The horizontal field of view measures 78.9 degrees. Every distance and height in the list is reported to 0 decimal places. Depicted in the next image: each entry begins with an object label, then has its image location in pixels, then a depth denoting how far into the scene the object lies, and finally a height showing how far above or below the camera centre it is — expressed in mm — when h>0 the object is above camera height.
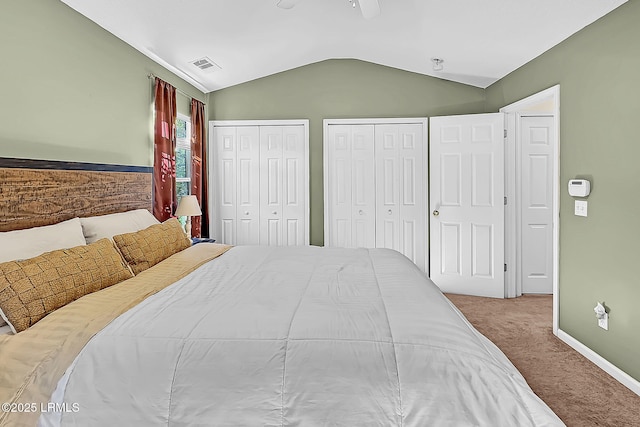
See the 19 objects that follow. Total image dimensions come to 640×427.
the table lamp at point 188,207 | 3764 -82
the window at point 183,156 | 4359 +491
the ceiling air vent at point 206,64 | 3903 +1392
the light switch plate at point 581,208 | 2857 -91
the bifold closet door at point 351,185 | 4773 +151
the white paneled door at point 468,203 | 4281 -74
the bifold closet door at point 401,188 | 4719 +110
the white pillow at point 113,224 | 2389 -165
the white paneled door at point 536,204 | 4348 -91
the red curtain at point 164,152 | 3611 +449
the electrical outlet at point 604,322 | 2641 -869
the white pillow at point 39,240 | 1768 -200
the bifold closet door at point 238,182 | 4898 +205
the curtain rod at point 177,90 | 3564 +1151
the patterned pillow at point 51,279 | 1457 -342
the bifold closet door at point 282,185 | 4855 +163
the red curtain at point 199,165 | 4453 +392
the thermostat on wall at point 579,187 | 2791 +61
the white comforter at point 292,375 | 1227 -584
